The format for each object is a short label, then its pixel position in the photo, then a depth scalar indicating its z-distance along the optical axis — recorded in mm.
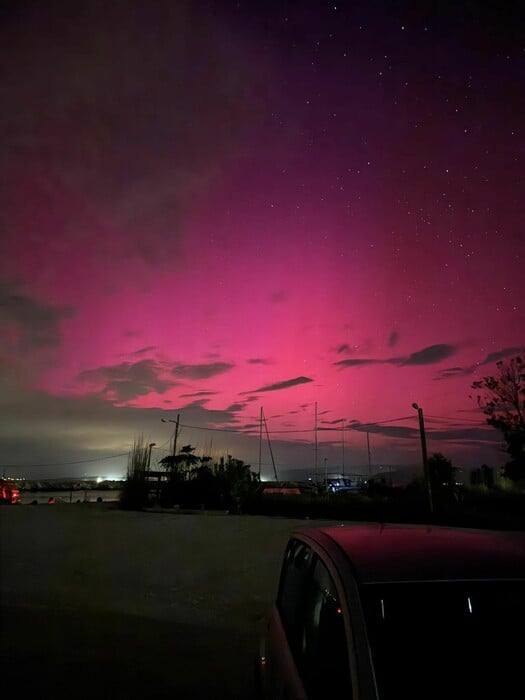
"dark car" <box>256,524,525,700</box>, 1807
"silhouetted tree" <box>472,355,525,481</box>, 25375
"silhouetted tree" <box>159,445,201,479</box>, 26492
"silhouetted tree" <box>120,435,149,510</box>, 22625
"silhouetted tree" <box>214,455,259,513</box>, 21938
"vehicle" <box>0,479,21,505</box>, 22234
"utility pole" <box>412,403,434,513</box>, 22958
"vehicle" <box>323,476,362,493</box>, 45262
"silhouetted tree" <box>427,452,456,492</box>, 31677
